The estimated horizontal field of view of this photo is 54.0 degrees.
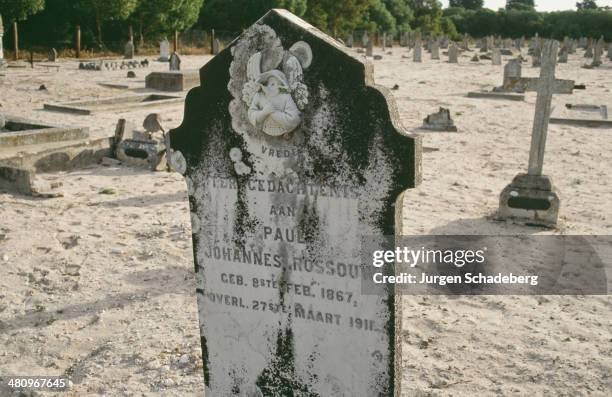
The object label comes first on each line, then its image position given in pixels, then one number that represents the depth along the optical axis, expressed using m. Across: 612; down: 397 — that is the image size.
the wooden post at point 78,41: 35.09
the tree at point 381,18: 68.31
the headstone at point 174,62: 23.64
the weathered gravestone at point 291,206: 2.97
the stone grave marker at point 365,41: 47.82
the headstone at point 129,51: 33.91
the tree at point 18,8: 29.93
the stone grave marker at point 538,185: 7.36
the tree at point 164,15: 38.84
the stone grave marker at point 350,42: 49.50
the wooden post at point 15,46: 30.80
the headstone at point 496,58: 34.50
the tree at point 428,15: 73.06
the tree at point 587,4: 107.69
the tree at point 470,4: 113.31
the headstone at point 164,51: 33.84
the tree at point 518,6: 97.88
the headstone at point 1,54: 23.39
